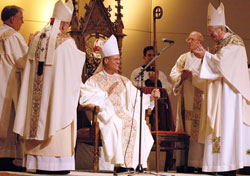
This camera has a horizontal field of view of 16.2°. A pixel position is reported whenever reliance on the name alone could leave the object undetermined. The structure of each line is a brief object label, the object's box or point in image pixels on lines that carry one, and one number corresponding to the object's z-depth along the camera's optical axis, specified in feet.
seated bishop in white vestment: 38.30
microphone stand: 33.82
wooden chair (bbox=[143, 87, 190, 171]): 41.58
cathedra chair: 46.28
